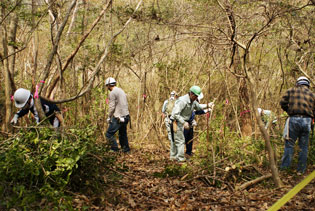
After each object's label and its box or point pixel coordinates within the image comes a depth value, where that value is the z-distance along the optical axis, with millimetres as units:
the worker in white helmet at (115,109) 8008
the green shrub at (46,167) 3760
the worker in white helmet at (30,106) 5062
